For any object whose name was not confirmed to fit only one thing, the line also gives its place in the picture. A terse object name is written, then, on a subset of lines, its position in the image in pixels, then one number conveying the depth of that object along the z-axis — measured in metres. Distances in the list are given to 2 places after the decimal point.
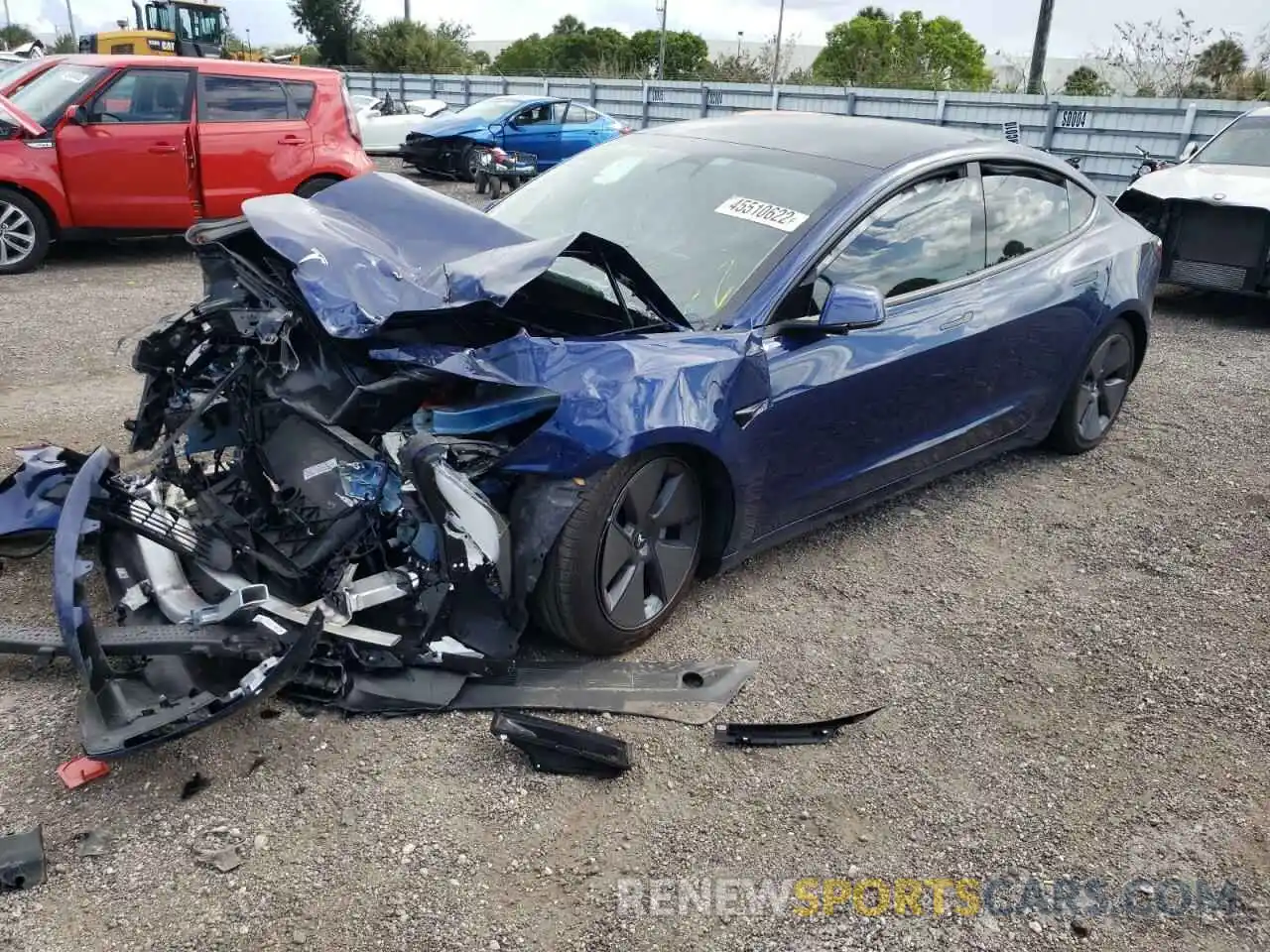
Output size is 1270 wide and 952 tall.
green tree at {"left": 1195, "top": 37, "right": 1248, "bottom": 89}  20.16
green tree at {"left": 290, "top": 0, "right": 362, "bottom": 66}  45.56
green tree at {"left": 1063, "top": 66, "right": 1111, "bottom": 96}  21.28
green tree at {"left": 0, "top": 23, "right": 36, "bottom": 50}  63.78
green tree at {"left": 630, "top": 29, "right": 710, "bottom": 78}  52.47
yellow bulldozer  23.48
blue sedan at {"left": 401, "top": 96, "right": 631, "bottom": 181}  15.28
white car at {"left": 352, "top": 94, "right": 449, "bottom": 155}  18.19
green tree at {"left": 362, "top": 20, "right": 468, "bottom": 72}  38.69
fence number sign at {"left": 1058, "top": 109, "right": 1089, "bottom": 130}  14.14
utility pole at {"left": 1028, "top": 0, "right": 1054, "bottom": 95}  21.67
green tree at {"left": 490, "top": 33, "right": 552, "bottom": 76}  53.19
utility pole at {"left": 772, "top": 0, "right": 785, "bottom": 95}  28.79
